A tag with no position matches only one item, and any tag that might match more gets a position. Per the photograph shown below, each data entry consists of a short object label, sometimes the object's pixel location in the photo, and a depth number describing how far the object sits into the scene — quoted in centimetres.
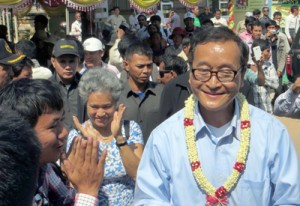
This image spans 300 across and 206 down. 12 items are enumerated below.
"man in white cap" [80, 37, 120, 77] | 660
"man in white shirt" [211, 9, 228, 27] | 1718
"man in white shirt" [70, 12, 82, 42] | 1566
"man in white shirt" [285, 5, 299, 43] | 1764
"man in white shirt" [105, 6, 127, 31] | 1551
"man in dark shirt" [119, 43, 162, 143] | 475
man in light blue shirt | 243
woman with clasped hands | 346
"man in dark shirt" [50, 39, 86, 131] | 501
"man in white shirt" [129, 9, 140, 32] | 1664
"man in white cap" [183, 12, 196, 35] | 1321
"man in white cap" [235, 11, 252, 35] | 1571
